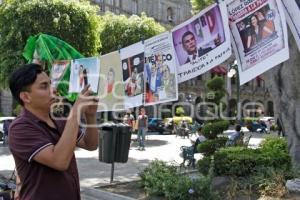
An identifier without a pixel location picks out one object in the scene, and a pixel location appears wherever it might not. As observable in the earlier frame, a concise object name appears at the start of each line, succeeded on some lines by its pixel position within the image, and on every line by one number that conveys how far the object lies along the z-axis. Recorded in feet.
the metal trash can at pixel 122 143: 32.40
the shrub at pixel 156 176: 26.21
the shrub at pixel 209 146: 39.08
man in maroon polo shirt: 9.02
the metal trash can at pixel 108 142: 32.14
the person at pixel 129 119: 75.94
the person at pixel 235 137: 41.38
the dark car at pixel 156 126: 107.96
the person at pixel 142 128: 62.13
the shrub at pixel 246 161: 28.32
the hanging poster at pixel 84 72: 29.91
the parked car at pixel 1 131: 75.59
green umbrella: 28.99
